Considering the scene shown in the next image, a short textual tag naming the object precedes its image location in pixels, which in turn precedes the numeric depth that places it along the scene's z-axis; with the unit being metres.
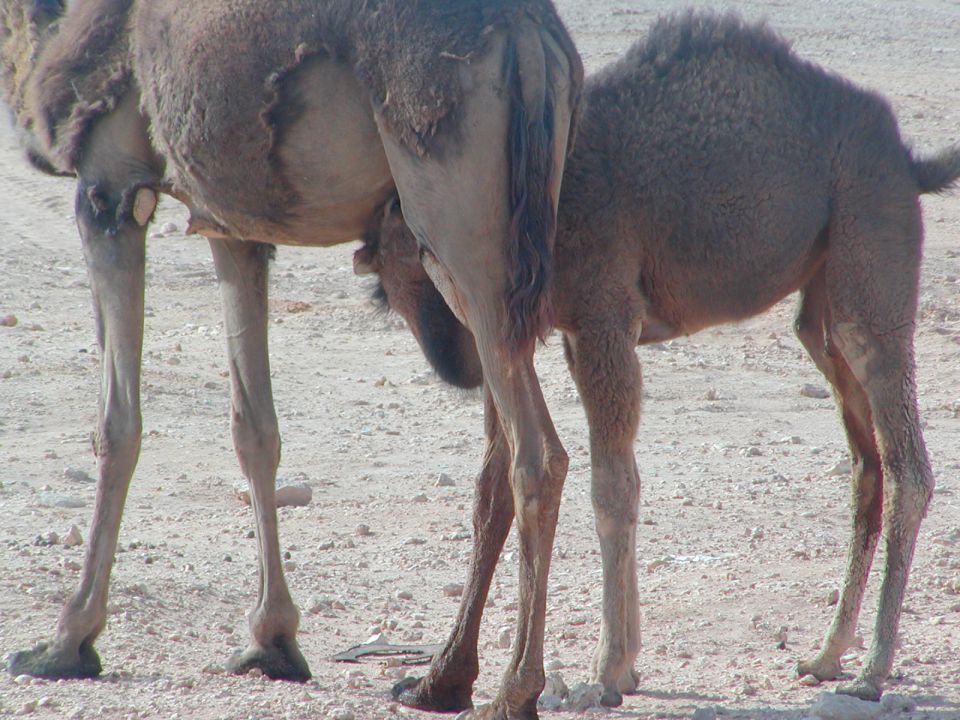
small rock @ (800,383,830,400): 22.97
